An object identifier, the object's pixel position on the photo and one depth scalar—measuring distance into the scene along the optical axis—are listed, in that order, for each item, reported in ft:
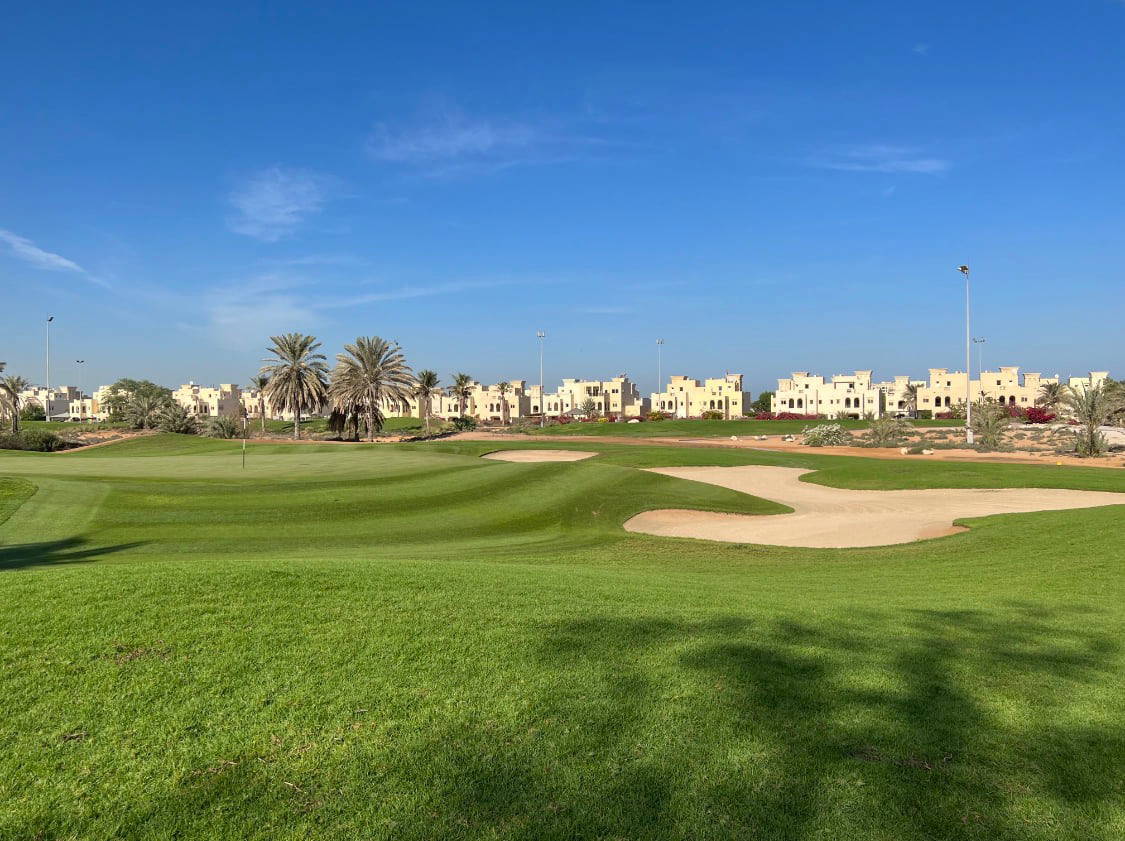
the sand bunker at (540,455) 161.48
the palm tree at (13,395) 236.02
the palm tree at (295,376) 233.14
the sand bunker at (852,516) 69.21
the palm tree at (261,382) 296.10
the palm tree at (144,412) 264.93
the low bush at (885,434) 200.23
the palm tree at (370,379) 232.53
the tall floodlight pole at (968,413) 189.11
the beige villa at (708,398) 514.68
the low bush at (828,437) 209.56
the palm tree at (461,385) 358.43
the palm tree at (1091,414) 155.74
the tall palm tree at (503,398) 499.92
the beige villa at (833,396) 451.12
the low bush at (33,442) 177.32
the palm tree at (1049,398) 359.01
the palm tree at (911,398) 460.96
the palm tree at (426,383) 289.00
